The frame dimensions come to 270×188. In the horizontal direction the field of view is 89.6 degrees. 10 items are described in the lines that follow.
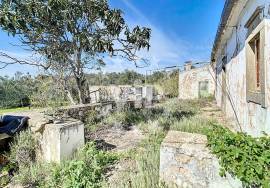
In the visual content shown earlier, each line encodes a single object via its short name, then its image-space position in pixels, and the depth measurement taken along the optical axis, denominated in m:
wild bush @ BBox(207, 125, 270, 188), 1.37
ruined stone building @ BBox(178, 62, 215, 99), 11.62
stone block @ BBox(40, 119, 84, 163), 2.70
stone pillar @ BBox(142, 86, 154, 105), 11.06
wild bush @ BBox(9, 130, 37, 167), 2.70
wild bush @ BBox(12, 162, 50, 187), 2.34
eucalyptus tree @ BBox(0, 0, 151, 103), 3.68
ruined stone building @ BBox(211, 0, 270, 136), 2.08
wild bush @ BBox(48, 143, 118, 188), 2.04
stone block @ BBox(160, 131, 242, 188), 1.65
